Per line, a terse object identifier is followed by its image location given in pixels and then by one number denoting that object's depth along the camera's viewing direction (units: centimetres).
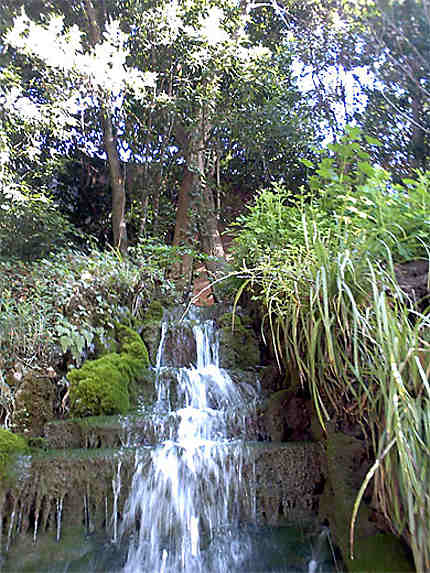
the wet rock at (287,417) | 321
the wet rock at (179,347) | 468
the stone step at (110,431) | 312
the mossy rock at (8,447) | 277
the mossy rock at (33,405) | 337
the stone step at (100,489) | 270
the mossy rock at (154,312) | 523
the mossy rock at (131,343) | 427
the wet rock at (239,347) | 461
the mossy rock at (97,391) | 340
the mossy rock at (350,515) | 204
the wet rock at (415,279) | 269
